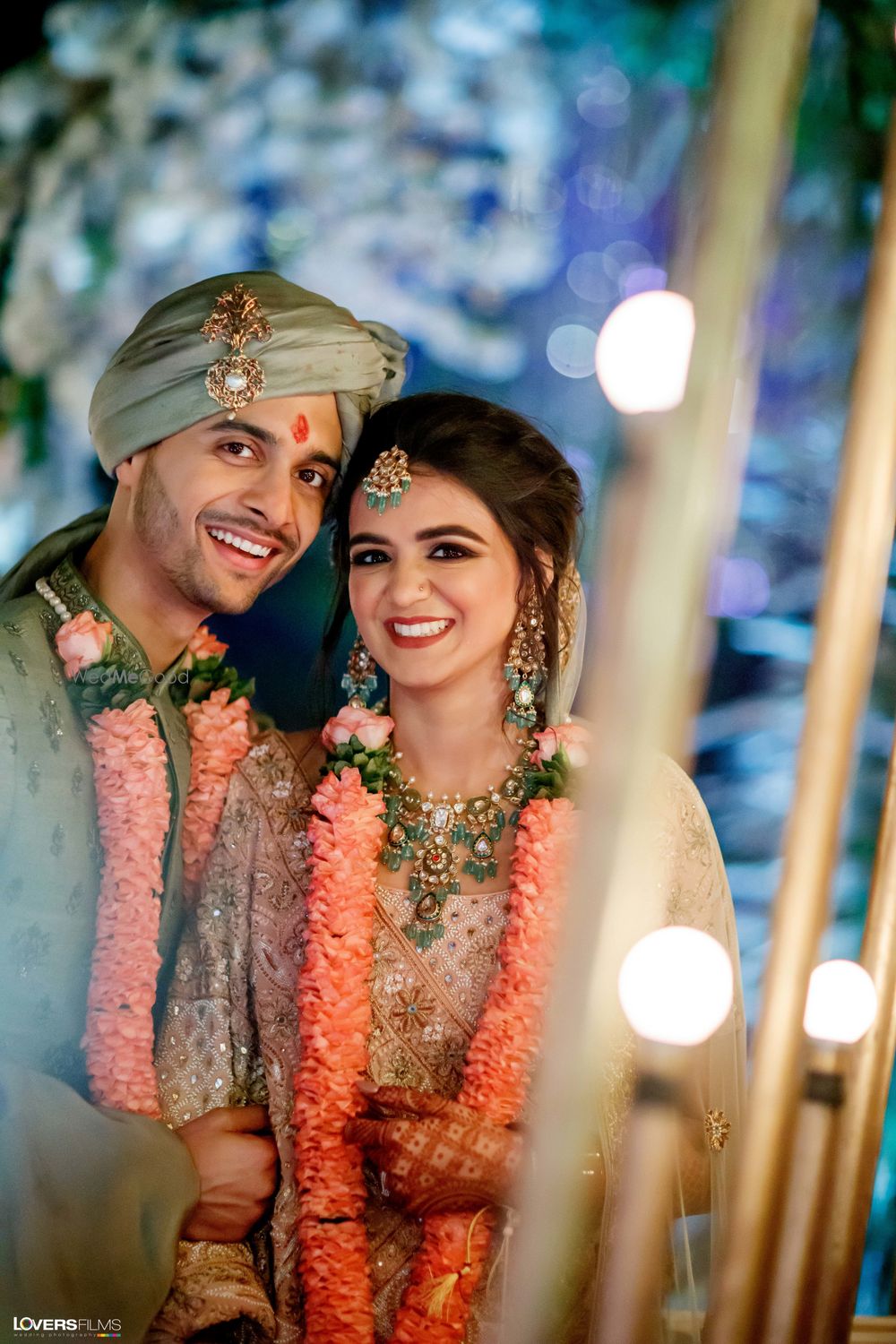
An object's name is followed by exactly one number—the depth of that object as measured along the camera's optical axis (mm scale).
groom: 1511
